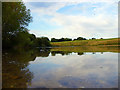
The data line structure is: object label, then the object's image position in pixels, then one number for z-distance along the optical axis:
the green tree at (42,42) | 67.22
